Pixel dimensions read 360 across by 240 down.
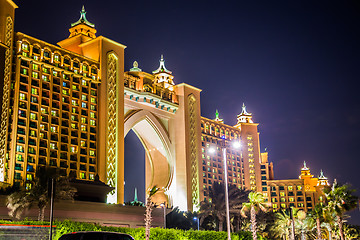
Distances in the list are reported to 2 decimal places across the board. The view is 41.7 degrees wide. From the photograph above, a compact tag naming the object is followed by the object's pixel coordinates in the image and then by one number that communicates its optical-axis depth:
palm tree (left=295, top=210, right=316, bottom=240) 68.10
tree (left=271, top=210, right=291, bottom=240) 77.47
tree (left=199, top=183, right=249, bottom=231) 68.56
